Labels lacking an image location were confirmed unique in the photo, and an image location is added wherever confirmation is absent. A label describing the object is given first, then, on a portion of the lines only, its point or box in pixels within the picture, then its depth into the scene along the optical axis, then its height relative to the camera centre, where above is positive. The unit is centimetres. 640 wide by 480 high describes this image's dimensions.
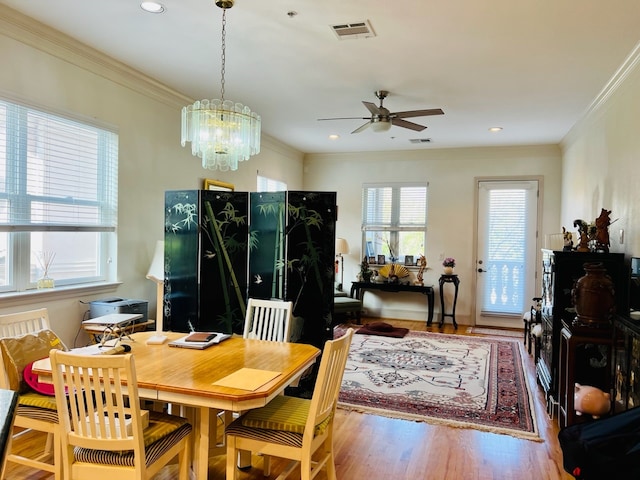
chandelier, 304 +68
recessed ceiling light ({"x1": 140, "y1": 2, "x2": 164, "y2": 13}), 292 +143
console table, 720 -84
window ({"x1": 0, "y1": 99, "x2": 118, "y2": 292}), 323 +21
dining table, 200 -70
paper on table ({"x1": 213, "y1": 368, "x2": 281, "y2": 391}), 206 -70
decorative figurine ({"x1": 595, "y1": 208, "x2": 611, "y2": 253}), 371 +9
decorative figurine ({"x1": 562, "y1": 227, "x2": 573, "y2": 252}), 413 -1
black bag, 174 -83
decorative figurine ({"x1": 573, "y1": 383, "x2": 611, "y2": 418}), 297 -105
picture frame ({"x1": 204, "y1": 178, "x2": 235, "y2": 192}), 536 +56
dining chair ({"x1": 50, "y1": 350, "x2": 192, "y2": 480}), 184 -84
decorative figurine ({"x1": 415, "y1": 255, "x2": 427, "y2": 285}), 746 -55
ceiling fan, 427 +114
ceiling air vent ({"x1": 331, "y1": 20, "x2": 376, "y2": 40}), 316 +145
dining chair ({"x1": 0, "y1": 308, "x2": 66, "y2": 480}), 239 -86
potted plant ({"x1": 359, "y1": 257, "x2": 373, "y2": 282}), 751 -63
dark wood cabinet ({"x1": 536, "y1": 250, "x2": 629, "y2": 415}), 356 -39
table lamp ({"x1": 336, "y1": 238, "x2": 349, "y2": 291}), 756 -22
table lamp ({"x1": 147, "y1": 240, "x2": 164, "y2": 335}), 420 -42
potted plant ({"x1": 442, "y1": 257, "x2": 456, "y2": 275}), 723 -44
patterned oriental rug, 358 -139
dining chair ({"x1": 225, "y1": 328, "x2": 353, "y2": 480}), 212 -94
